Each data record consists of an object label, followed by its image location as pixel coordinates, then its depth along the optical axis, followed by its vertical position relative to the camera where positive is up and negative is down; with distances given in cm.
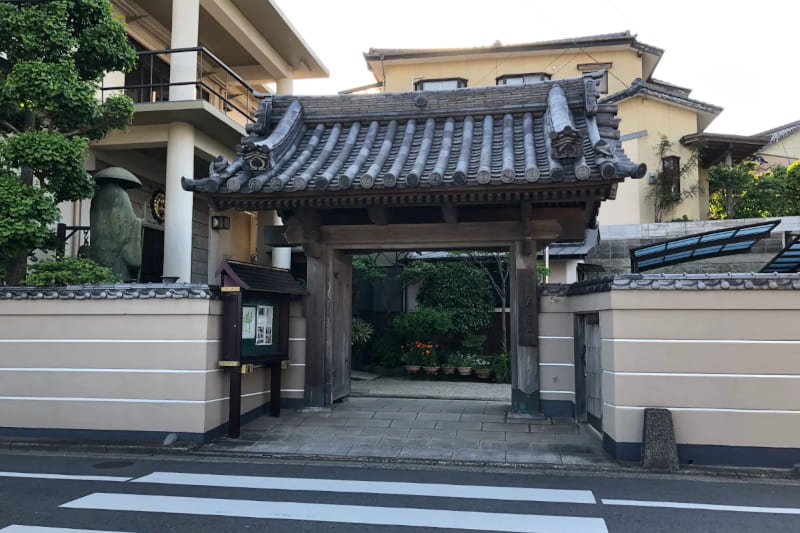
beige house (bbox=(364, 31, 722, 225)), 2561 +1081
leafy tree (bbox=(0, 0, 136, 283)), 908 +328
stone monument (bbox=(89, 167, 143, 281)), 1066 +147
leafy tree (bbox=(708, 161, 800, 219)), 2033 +420
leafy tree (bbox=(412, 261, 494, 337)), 1684 +40
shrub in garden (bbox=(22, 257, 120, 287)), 922 +54
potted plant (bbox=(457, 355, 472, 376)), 1621 -157
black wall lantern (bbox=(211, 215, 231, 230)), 1591 +229
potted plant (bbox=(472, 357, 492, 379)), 1606 -161
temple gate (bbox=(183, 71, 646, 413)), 885 +191
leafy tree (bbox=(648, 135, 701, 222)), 2166 +440
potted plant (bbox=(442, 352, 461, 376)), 1631 -157
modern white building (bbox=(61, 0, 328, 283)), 1344 +434
